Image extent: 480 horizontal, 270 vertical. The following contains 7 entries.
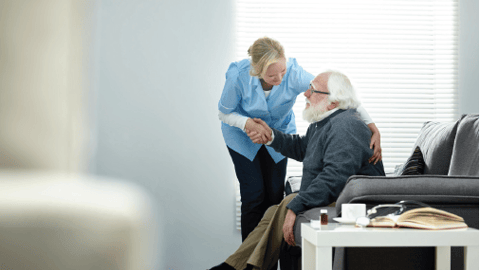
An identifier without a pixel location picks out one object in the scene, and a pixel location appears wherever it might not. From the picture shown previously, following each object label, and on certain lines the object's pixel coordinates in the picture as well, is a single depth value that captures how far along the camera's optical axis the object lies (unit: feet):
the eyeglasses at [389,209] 10.01
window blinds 19.65
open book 9.85
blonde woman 14.50
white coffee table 9.71
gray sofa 10.31
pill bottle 10.33
